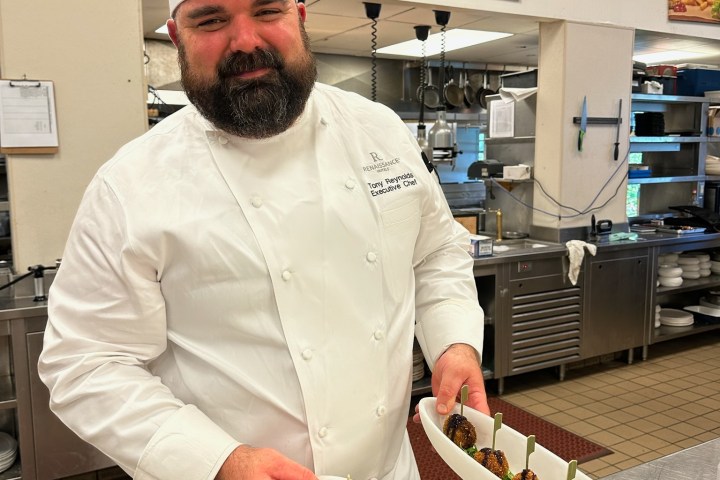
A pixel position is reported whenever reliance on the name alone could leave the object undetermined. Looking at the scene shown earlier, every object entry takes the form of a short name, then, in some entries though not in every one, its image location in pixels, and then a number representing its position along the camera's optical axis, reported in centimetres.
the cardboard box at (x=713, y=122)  552
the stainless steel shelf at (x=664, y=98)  496
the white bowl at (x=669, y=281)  504
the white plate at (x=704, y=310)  531
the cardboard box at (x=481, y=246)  401
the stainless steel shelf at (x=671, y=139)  498
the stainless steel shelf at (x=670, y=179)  501
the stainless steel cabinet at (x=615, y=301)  449
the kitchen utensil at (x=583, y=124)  451
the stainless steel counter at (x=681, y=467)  138
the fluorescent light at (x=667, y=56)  634
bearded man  109
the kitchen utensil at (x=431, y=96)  687
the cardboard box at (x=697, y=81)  549
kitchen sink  427
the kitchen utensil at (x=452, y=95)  733
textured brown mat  325
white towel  431
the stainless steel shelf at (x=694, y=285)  498
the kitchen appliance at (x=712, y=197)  573
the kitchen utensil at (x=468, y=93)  762
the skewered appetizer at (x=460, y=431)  126
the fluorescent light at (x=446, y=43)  551
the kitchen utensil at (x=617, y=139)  473
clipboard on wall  284
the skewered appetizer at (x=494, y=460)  119
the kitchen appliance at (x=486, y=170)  488
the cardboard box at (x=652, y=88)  504
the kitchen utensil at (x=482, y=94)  760
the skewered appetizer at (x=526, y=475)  115
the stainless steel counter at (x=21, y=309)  270
